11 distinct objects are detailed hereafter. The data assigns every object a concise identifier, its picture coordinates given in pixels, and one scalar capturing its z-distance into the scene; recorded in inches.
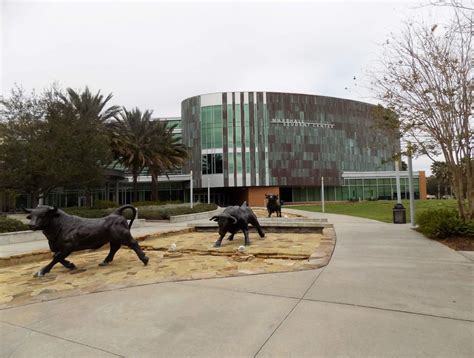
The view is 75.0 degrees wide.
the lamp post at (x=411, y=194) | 563.7
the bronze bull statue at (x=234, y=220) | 377.4
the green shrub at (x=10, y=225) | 505.7
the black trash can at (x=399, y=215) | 632.4
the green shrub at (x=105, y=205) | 1014.9
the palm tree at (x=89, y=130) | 799.1
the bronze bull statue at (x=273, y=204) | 858.9
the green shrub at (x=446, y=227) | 384.2
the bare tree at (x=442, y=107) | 418.3
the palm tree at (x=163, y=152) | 1263.5
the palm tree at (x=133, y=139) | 1154.7
